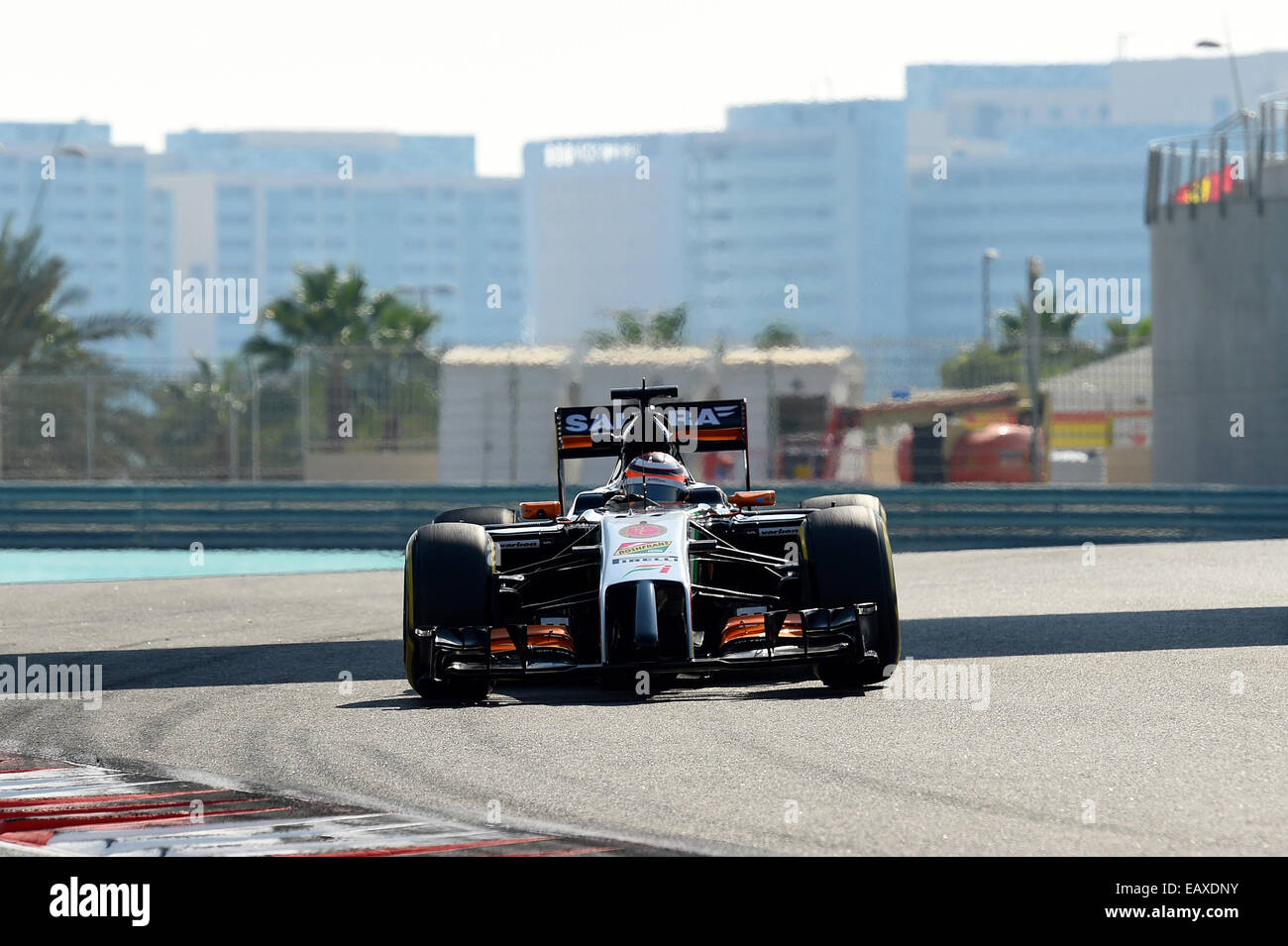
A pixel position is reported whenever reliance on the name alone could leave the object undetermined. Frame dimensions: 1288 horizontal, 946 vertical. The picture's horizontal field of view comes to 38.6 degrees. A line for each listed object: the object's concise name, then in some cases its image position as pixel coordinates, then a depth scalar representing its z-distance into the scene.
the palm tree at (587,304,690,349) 31.59
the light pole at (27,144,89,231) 29.58
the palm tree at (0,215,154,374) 37.47
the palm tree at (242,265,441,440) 44.60
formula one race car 8.99
